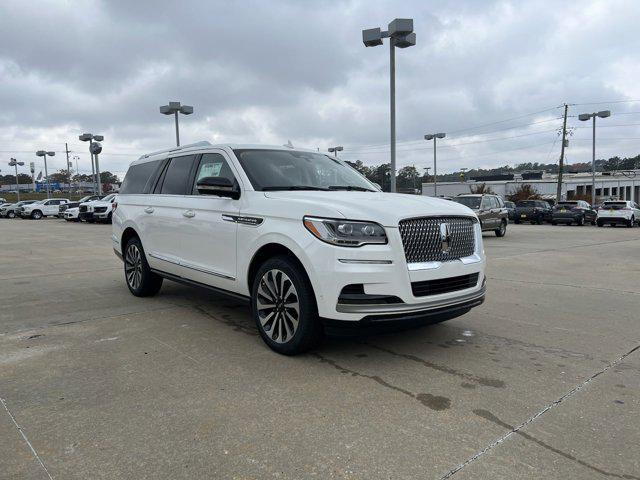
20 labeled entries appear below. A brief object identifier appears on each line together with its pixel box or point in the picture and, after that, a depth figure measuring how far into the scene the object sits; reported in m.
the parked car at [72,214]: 32.87
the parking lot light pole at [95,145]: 34.29
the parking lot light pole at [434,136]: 38.34
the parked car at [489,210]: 18.80
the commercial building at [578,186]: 74.62
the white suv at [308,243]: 3.93
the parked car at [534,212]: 31.73
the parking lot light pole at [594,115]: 36.78
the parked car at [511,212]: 32.69
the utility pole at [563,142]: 45.50
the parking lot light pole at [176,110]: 24.66
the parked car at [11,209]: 43.25
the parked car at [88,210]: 30.16
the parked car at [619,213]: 27.77
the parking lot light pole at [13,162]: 68.29
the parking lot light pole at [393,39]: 13.62
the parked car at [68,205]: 36.02
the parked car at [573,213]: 30.11
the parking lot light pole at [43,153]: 53.09
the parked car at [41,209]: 41.34
